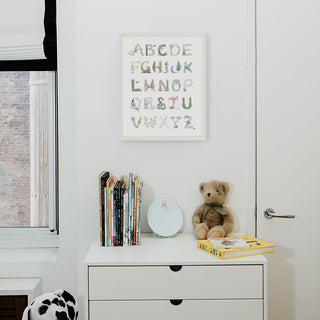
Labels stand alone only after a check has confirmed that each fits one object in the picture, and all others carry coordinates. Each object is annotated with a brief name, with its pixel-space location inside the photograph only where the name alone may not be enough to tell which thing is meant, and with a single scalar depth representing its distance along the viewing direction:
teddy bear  1.75
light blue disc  1.75
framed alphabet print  1.79
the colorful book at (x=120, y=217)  1.62
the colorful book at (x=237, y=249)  1.47
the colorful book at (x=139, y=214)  1.65
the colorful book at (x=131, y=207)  1.64
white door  1.81
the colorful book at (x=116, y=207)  1.62
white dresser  1.44
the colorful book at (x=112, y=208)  1.61
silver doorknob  1.81
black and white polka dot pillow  1.52
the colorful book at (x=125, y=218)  1.63
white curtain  1.88
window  2.08
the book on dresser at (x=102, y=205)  1.60
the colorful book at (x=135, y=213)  1.65
